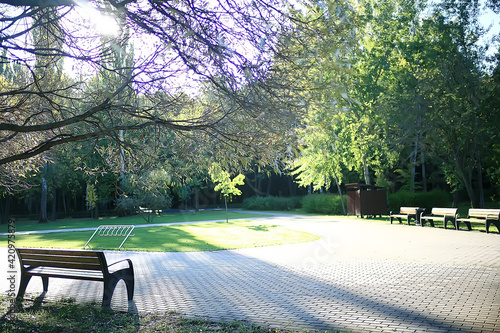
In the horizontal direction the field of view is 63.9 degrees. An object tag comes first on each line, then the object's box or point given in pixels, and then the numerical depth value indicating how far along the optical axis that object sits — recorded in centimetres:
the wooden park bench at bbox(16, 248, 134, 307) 624
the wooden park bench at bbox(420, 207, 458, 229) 1753
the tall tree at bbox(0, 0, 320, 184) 508
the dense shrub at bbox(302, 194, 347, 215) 3272
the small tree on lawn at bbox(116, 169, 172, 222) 2884
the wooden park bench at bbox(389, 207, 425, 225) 2045
